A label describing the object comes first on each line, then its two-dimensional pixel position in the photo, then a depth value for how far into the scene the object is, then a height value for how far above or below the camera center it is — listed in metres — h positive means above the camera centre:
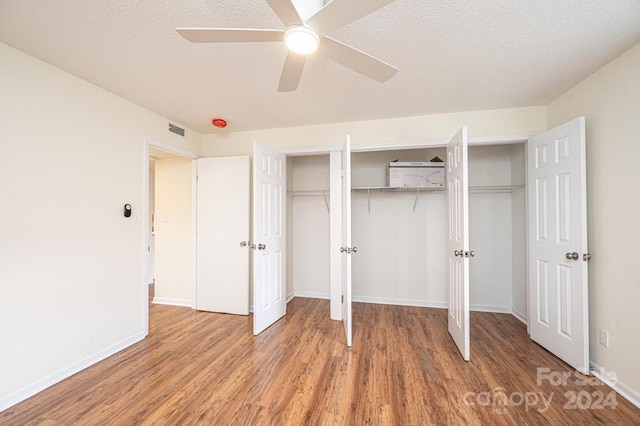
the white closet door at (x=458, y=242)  2.32 -0.26
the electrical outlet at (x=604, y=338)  2.04 -0.97
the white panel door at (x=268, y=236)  2.90 -0.24
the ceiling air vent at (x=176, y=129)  3.22 +1.08
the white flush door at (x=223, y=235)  3.45 -0.25
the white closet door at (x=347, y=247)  2.56 -0.32
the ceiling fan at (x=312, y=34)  1.14 +0.89
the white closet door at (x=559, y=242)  2.15 -0.25
